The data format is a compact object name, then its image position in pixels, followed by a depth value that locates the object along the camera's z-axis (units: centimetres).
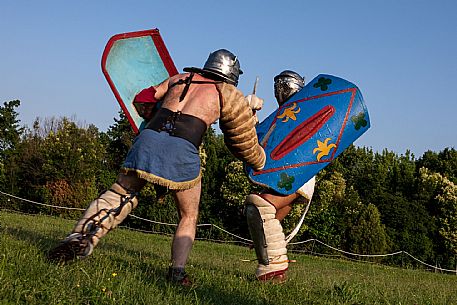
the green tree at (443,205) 2242
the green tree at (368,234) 2028
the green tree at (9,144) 2488
